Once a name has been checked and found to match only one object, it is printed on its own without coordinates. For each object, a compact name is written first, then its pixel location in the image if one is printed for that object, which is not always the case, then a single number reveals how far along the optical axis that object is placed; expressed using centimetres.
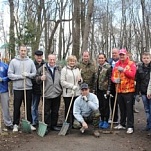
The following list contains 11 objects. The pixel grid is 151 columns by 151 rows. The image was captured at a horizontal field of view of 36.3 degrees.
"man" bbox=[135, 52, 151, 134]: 561
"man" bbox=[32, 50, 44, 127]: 602
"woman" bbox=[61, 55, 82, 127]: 567
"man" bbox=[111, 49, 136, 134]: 565
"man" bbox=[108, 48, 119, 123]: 639
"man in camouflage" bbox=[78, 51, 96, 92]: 603
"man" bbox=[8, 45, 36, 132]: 558
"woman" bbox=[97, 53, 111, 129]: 601
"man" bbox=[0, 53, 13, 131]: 560
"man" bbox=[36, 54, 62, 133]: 569
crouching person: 552
